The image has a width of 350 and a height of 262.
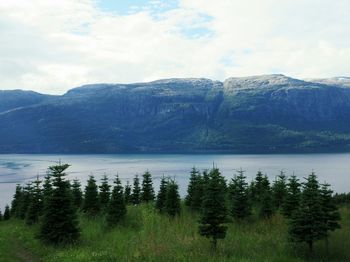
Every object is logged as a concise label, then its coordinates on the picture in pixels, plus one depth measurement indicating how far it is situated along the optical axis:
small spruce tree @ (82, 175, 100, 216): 39.50
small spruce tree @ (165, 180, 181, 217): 34.19
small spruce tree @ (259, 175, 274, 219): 31.09
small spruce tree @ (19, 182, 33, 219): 51.75
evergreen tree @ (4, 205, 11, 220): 72.53
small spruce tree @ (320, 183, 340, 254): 22.42
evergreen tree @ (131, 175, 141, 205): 49.93
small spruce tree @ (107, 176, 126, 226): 31.36
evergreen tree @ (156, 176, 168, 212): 36.31
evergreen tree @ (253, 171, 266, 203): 40.05
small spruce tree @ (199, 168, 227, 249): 22.25
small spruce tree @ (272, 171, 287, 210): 36.91
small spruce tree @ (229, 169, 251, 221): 30.22
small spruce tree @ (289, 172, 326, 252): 21.14
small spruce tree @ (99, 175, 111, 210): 39.62
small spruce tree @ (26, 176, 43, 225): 38.06
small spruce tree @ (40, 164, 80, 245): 26.06
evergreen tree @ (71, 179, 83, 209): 45.94
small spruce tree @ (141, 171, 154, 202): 46.07
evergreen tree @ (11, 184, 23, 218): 60.38
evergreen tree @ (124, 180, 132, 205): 50.66
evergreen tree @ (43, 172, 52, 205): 31.92
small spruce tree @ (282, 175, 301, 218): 29.34
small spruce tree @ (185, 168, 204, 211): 35.88
